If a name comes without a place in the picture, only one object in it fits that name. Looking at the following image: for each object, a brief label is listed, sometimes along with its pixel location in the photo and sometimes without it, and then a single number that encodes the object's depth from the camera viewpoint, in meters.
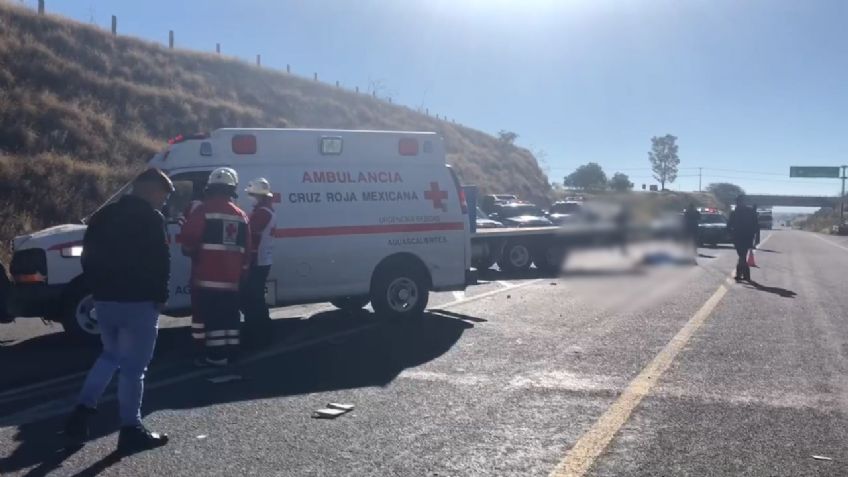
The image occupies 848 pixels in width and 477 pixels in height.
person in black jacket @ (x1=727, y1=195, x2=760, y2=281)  13.98
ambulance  10.71
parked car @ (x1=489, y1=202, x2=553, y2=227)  13.59
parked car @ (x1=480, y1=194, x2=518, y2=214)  26.37
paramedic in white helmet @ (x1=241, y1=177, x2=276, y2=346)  10.27
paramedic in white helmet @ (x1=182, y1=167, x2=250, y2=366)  8.95
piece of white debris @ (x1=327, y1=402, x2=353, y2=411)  7.78
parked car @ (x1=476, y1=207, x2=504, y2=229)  20.37
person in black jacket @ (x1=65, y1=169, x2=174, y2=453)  6.61
